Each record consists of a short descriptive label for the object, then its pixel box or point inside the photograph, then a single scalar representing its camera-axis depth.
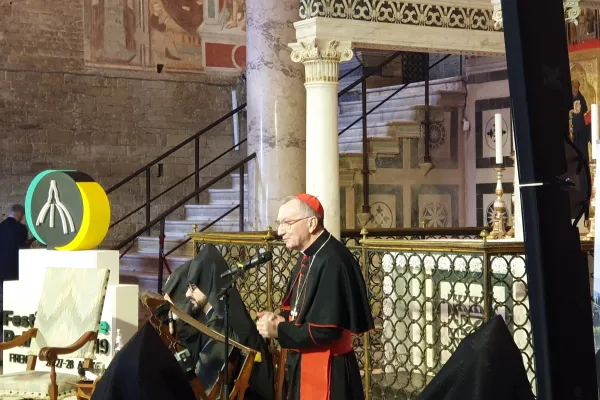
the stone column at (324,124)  13.93
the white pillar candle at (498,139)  11.60
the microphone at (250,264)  6.78
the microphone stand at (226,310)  6.82
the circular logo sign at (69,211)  10.79
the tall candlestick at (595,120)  10.56
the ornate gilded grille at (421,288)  9.67
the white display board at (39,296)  10.37
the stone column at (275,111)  16.17
